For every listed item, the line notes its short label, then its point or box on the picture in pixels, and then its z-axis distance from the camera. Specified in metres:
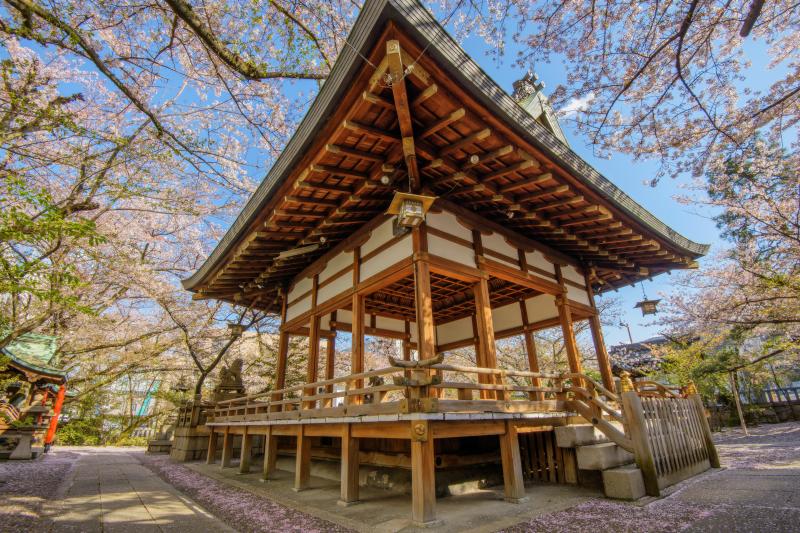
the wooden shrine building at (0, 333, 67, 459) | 10.47
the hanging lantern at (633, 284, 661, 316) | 9.30
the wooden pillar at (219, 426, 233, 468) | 9.52
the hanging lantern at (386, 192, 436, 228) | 5.00
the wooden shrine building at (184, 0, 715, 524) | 4.30
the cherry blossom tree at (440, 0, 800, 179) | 4.70
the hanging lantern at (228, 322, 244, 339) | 12.02
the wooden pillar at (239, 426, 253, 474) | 8.48
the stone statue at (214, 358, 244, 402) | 12.31
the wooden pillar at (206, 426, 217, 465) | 10.81
